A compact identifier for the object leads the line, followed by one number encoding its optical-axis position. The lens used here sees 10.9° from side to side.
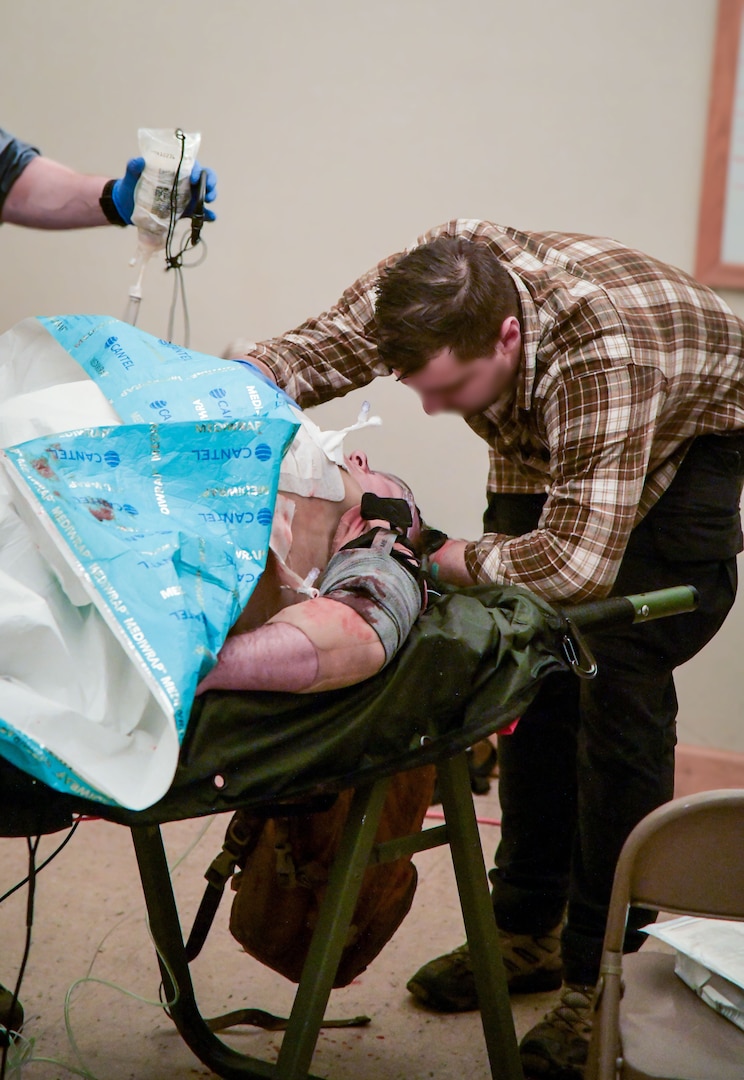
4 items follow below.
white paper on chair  5.40
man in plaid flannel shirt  5.79
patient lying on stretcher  5.40
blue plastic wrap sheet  5.30
